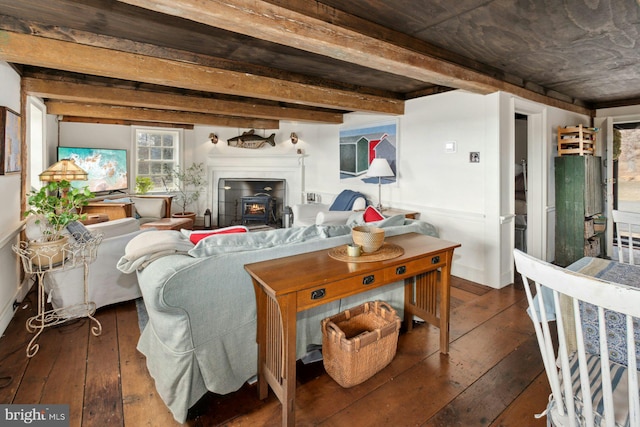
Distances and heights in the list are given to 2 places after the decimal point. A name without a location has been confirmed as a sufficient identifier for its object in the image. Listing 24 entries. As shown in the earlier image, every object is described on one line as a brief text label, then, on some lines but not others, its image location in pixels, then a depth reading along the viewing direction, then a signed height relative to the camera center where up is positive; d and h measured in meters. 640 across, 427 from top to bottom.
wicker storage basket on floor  1.75 -0.73
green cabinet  3.94 +0.07
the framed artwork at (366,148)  4.36 +0.96
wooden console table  1.42 -0.35
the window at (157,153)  5.88 +1.16
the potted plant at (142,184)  5.64 +0.53
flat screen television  4.95 +0.81
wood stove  6.33 +0.11
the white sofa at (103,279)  2.57 -0.54
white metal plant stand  2.16 -0.36
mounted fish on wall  6.12 +1.40
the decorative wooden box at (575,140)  3.89 +0.87
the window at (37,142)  3.82 +0.91
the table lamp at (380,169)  4.06 +0.56
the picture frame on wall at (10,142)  2.41 +0.59
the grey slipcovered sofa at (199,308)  1.52 -0.47
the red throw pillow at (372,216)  2.88 -0.03
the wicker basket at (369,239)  1.83 -0.15
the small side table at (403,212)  3.99 +0.00
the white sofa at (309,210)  4.36 +0.05
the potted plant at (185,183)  6.14 +0.60
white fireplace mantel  6.23 +0.86
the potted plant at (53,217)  2.18 -0.02
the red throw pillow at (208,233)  1.92 -0.12
